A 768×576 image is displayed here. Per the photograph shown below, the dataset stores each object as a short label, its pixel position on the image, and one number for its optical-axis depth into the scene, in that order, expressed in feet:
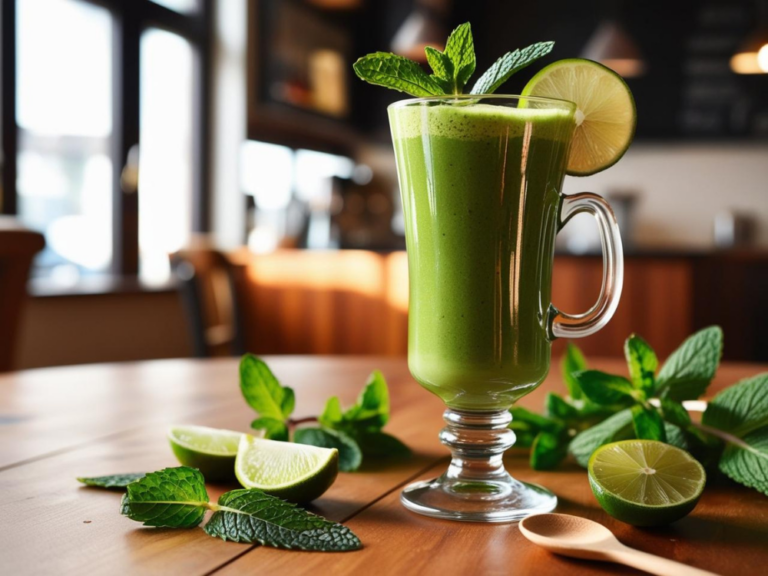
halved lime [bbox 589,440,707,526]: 2.03
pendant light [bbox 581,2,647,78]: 16.53
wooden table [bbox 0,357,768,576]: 1.79
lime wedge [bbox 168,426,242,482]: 2.43
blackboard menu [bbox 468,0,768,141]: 18.74
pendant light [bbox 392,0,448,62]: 16.52
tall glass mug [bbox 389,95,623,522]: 2.37
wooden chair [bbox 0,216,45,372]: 5.01
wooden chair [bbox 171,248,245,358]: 9.93
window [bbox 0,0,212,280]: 11.62
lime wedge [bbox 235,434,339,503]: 2.18
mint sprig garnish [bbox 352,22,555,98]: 2.40
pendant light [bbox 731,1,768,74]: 14.98
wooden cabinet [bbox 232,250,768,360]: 10.87
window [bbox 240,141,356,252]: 15.11
